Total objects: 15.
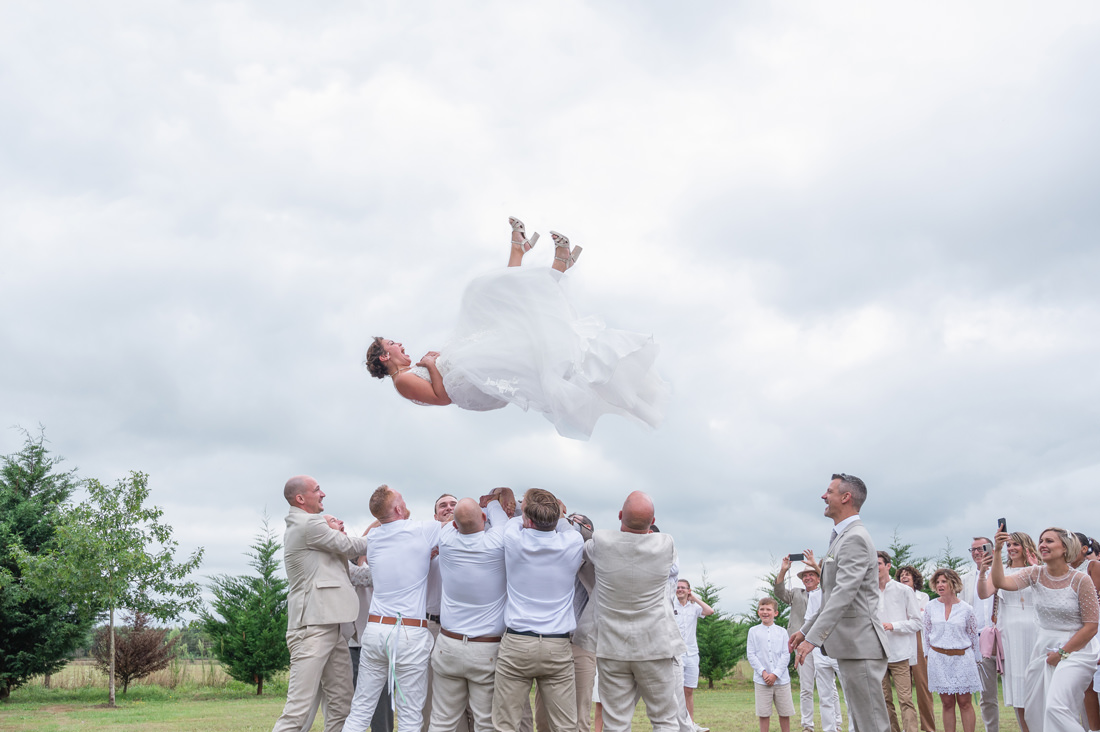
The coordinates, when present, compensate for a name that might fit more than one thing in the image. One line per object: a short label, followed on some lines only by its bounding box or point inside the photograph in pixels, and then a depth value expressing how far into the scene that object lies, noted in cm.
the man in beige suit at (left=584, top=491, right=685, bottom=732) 563
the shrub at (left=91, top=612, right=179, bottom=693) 2006
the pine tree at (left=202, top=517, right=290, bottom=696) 1970
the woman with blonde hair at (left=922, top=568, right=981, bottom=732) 905
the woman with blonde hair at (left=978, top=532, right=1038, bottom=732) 757
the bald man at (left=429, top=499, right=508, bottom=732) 593
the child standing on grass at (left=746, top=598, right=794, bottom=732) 996
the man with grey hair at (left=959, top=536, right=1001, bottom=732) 873
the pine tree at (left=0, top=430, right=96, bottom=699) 1938
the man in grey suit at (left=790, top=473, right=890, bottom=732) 572
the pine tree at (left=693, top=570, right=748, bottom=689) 2188
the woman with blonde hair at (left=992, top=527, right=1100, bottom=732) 638
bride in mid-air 514
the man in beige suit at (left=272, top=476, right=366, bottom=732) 659
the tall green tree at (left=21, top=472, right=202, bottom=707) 1706
